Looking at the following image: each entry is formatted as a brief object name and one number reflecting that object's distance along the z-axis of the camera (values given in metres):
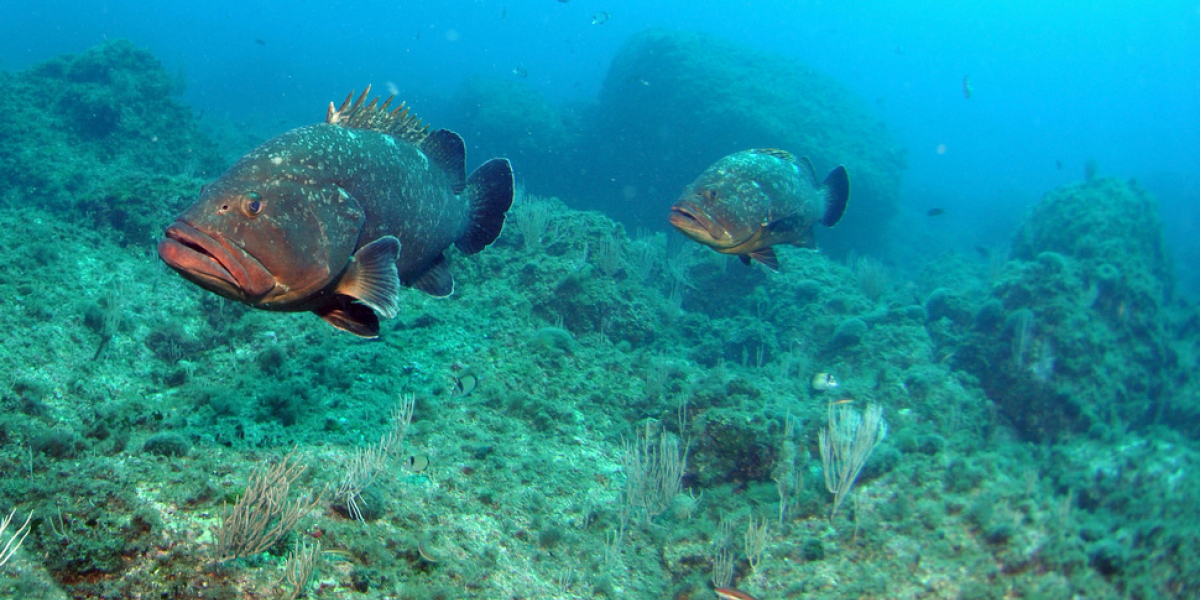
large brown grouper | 2.14
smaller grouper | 4.40
